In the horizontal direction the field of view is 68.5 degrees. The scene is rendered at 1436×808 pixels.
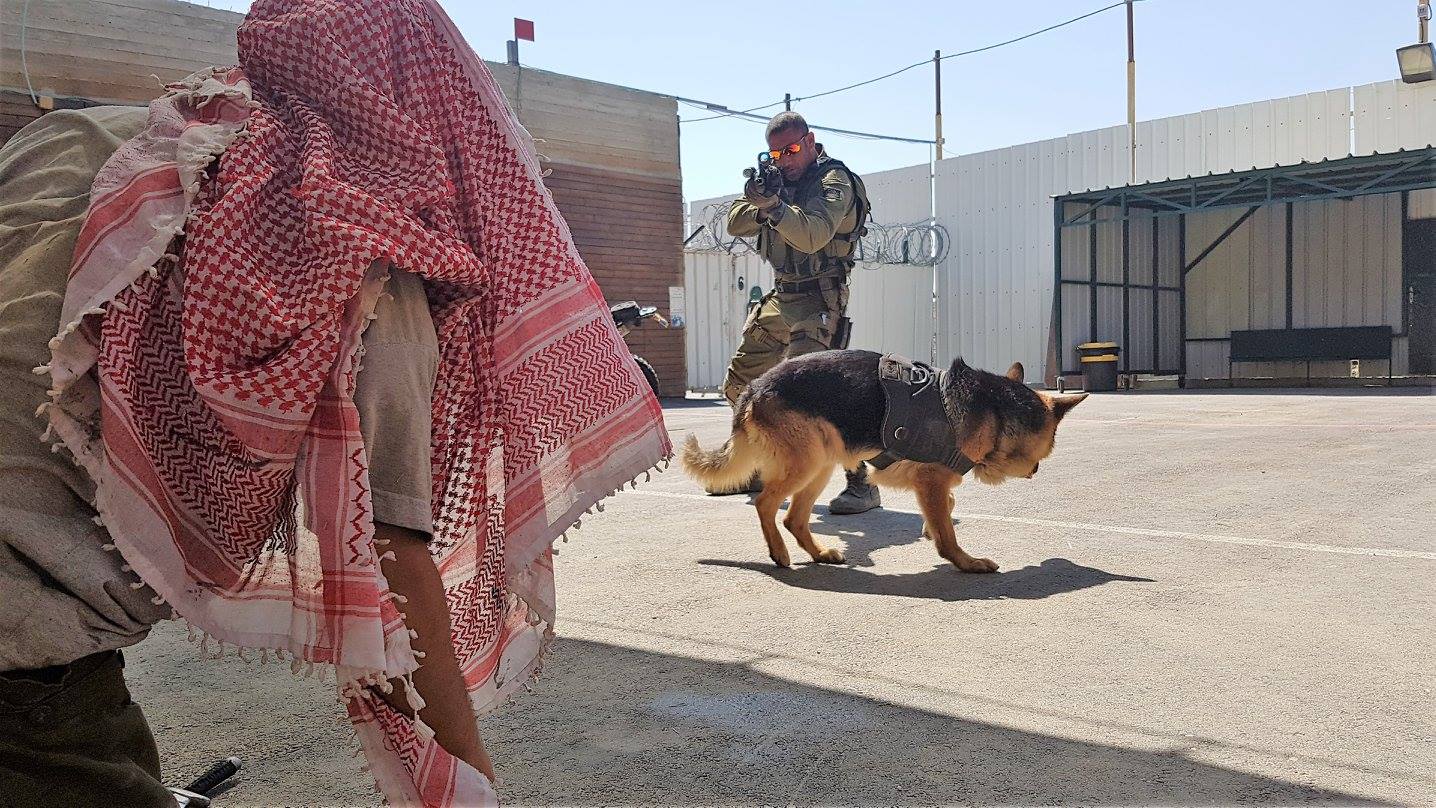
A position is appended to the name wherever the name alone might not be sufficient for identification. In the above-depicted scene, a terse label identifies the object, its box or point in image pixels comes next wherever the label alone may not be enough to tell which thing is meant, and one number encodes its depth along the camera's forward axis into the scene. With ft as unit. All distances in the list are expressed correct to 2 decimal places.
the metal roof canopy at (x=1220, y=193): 55.36
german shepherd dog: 15.81
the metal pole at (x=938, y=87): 110.51
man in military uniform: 19.24
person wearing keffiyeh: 4.41
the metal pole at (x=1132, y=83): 87.66
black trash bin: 62.95
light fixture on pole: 52.13
